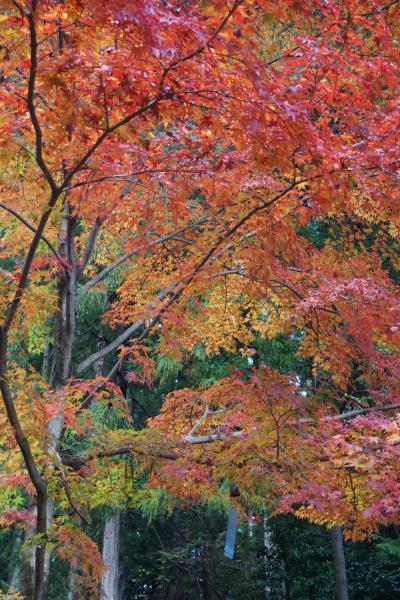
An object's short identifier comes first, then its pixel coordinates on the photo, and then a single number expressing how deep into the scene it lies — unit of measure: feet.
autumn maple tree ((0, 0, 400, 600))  9.54
